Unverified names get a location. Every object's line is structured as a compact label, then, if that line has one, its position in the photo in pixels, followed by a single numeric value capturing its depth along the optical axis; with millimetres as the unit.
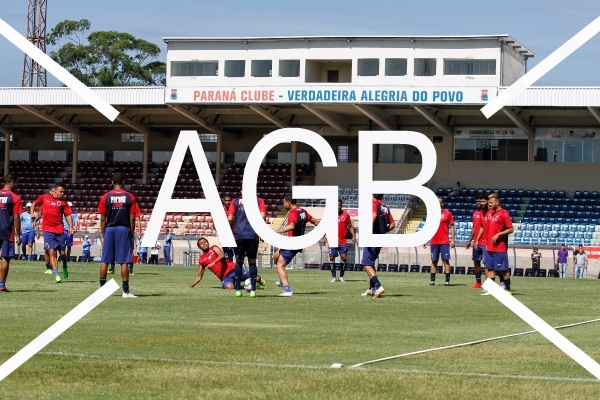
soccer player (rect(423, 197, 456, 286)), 28188
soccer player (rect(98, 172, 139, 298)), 18750
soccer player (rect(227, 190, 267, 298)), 19562
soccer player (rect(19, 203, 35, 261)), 37406
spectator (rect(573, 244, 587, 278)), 44031
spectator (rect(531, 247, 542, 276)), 44406
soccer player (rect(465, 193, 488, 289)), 25711
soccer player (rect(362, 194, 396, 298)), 20297
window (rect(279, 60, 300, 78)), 59281
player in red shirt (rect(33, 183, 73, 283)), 26062
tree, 104438
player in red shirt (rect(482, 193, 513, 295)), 22484
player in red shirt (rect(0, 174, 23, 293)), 19656
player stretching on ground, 23094
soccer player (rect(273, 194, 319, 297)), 20938
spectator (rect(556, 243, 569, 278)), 44612
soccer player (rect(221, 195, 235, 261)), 24594
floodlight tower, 80125
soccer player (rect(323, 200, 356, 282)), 30250
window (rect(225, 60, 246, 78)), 60150
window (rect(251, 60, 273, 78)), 59719
